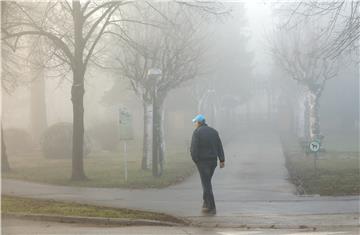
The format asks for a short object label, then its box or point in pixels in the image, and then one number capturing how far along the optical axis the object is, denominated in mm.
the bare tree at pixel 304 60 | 35250
